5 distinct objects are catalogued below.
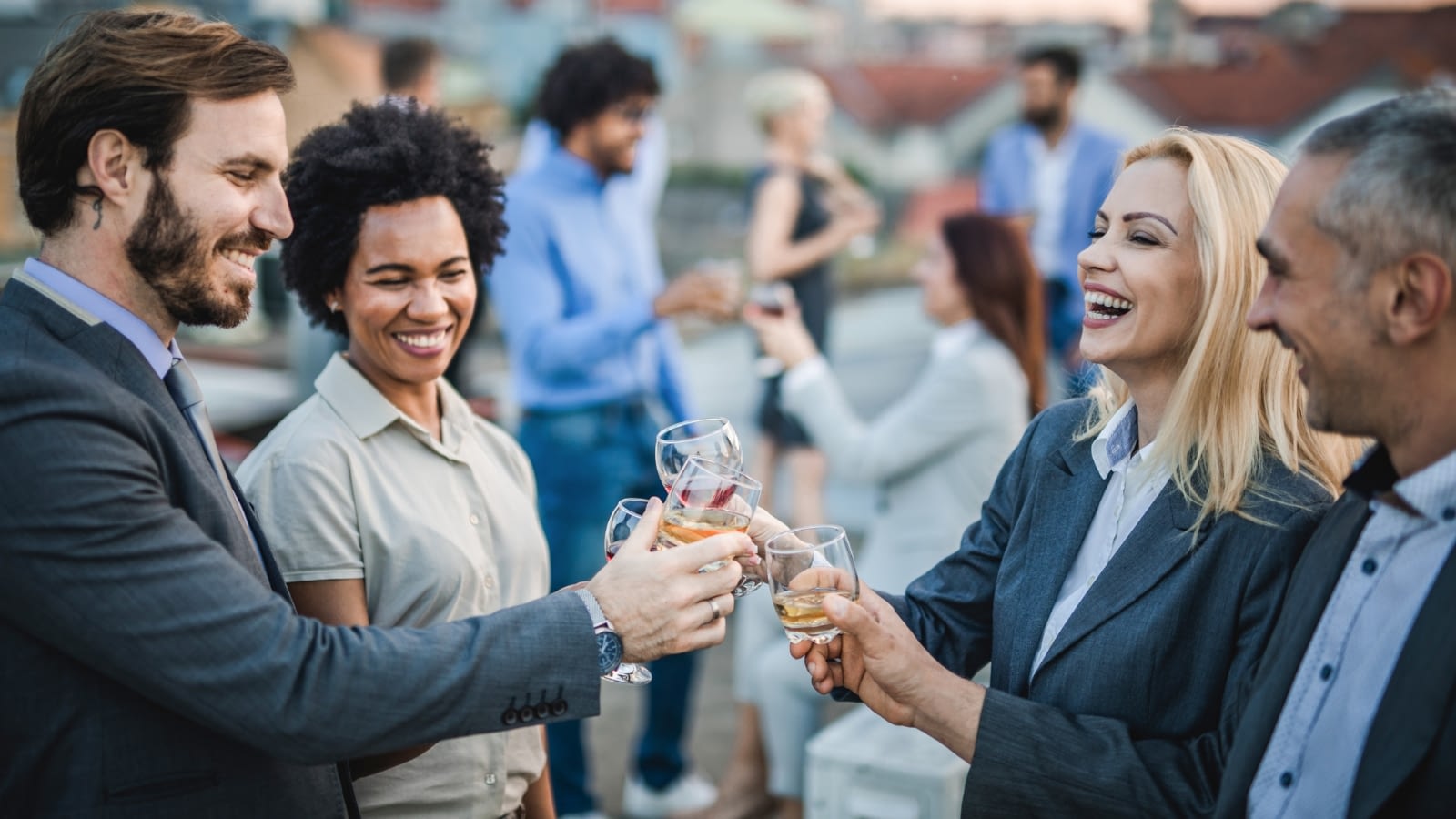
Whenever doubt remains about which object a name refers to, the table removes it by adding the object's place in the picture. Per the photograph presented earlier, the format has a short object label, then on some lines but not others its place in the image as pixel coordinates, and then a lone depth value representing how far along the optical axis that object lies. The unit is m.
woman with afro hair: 2.31
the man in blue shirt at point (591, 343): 4.32
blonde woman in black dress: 6.34
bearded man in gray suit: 1.65
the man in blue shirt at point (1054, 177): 6.48
